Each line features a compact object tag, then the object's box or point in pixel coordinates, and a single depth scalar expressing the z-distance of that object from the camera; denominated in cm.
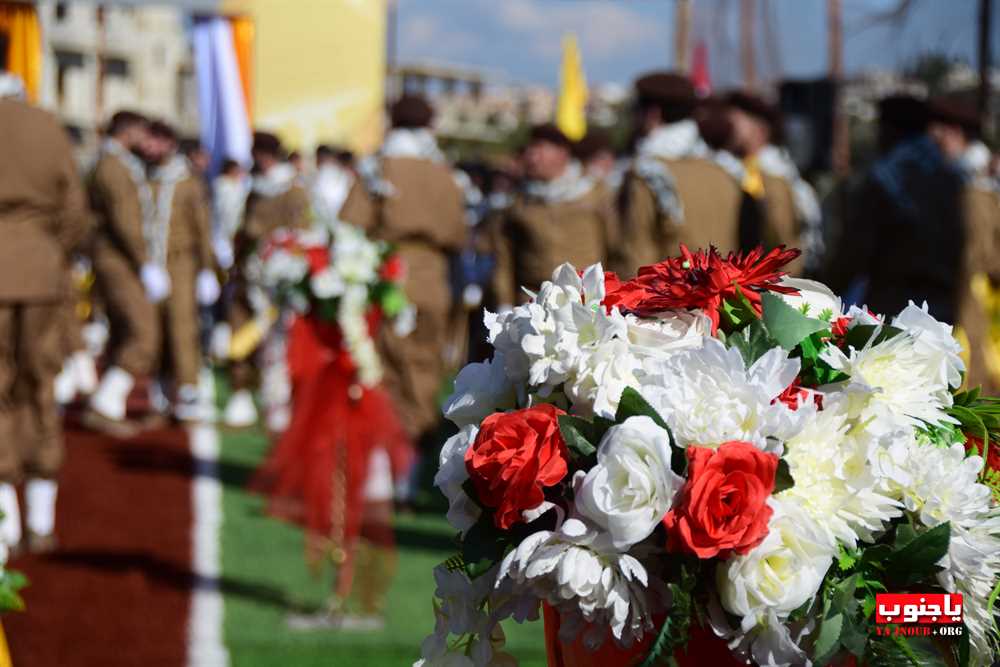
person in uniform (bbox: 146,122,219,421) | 1256
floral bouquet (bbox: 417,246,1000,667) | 198
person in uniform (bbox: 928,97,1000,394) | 704
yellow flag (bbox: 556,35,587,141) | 2230
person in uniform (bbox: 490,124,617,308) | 923
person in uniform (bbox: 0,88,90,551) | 727
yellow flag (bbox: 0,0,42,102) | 1413
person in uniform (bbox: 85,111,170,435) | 1188
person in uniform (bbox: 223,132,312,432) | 1297
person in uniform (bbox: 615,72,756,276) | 770
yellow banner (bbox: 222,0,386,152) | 2005
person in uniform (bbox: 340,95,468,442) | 959
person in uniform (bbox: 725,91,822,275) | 875
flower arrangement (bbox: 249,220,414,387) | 734
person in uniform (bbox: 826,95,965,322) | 677
